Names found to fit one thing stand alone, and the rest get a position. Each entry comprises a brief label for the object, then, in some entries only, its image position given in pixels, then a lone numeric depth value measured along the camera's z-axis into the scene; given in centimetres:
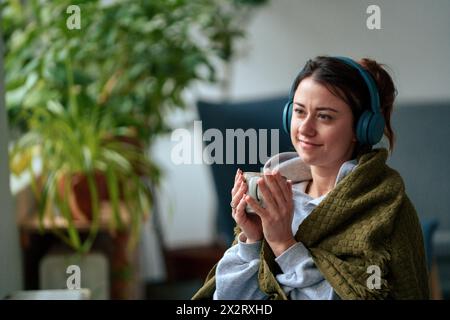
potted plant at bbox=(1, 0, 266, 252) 473
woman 315
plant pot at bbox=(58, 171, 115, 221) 524
